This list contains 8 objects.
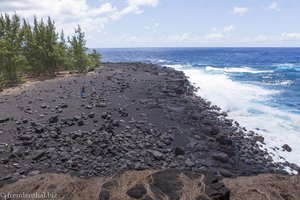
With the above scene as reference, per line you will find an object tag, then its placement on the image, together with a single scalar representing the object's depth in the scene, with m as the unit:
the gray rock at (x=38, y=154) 7.93
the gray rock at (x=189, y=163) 8.27
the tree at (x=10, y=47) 18.81
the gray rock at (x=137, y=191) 4.63
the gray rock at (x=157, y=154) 8.48
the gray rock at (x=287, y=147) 10.61
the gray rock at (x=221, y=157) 8.90
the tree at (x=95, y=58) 27.89
